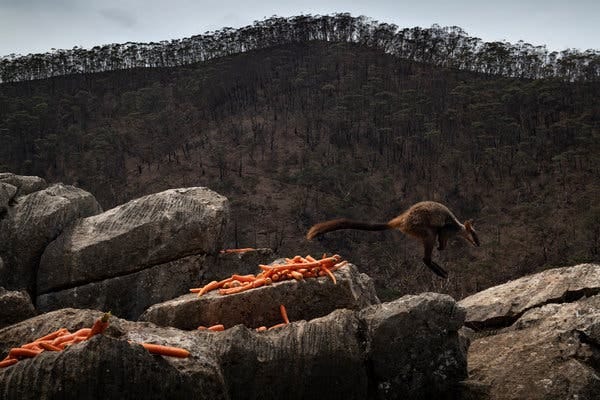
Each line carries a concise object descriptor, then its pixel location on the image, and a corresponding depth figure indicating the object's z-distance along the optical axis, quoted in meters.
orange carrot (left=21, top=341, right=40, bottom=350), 5.09
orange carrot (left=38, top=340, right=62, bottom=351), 5.03
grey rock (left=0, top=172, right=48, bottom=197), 12.30
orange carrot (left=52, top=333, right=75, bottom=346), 5.29
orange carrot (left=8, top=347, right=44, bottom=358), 4.97
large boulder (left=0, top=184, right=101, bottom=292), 10.73
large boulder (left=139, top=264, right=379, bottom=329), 7.68
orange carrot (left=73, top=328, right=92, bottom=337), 5.43
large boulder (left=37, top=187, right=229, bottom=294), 10.26
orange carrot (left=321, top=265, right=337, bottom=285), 7.85
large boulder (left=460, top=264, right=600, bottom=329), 8.85
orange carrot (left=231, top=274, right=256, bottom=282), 8.13
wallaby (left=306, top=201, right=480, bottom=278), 10.72
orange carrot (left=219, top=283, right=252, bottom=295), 7.76
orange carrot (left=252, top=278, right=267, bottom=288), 7.80
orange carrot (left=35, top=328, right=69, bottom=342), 5.51
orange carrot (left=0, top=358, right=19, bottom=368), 4.90
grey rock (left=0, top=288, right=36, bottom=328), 7.33
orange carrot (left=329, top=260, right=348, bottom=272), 8.17
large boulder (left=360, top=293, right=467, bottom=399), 6.65
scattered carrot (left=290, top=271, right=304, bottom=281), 7.85
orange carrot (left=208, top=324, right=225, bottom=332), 7.06
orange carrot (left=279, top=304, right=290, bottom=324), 7.43
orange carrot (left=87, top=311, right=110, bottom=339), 4.94
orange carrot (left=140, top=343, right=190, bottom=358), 4.93
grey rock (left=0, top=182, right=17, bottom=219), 11.05
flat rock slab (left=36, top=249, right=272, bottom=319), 10.20
